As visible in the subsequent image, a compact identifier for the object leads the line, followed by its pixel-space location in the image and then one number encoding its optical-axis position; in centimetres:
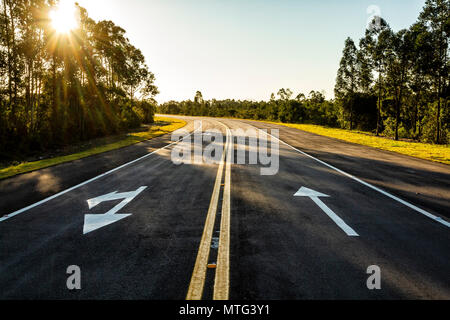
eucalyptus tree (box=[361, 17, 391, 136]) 2838
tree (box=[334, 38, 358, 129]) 4009
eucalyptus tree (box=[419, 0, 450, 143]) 2353
